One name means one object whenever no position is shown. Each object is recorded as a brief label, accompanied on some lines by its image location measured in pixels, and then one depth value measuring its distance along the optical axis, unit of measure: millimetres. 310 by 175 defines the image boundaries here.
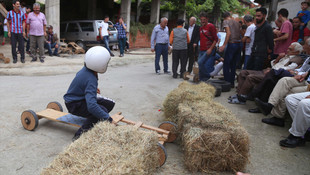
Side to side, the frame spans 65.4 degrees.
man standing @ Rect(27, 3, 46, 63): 9148
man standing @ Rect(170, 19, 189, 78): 8469
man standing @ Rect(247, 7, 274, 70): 6172
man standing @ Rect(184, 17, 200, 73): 8895
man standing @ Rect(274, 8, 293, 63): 7055
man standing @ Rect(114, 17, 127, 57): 13219
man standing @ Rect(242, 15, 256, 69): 7557
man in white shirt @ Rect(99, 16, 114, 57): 13375
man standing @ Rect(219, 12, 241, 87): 7113
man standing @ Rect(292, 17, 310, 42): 7526
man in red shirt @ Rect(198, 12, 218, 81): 7191
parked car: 14901
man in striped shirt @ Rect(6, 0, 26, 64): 8656
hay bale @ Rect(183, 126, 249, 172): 2812
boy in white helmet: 3123
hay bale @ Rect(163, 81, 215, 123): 4031
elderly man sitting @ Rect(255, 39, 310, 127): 4430
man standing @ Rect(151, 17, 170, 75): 9141
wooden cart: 3564
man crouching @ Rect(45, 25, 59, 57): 11558
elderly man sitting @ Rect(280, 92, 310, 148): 3586
